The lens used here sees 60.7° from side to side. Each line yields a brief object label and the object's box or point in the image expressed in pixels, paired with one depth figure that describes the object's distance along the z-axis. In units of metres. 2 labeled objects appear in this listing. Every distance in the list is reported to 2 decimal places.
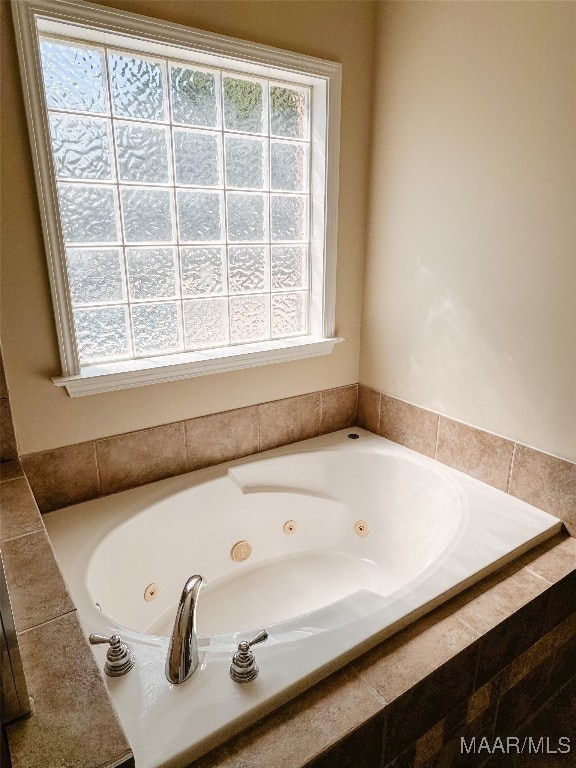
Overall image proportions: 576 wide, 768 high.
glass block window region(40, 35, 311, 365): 1.69
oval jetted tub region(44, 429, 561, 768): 1.05
